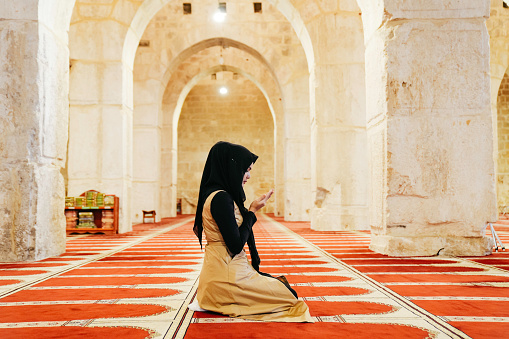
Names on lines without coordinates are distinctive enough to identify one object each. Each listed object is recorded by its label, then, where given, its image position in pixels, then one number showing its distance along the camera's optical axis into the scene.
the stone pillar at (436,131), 5.26
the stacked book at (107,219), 9.20
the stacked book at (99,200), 9.11
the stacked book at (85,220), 9.17
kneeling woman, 2.61
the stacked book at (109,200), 9.16
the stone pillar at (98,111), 9.56
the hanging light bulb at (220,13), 13.92
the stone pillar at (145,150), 13.56
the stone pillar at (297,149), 14.11
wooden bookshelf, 9.10
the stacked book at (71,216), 9.23
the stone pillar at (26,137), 5.13
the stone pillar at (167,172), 16.70
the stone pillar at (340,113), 9.64
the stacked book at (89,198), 9.11
